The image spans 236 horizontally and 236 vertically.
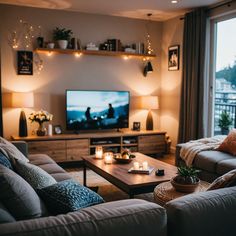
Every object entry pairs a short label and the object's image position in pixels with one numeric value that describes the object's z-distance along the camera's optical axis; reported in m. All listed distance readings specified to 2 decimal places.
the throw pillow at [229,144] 3.96
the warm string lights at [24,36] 5.24
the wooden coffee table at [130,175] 2.99
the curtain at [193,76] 5.24
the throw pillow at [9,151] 2.78
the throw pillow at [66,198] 1.80
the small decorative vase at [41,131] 5.22
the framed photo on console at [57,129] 5.52
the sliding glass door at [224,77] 5.06
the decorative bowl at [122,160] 3.75
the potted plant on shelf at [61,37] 5.36
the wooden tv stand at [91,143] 5.03
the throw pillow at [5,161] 2.42
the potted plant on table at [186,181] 2.53
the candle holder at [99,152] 4.03
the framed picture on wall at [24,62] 5.29
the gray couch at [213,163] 3.60
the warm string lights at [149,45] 6.22
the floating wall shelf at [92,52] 5.32
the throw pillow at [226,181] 1.90
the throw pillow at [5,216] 1.39
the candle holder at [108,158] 3.77
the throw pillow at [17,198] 1.59
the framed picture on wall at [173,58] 5.95
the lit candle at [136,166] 3.42
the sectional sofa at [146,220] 1.30
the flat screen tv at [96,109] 5.48
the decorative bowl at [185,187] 2.53
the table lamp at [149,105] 5.93
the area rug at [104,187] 3.74
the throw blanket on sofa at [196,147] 4.16
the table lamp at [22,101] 5.03
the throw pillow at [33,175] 2.14
